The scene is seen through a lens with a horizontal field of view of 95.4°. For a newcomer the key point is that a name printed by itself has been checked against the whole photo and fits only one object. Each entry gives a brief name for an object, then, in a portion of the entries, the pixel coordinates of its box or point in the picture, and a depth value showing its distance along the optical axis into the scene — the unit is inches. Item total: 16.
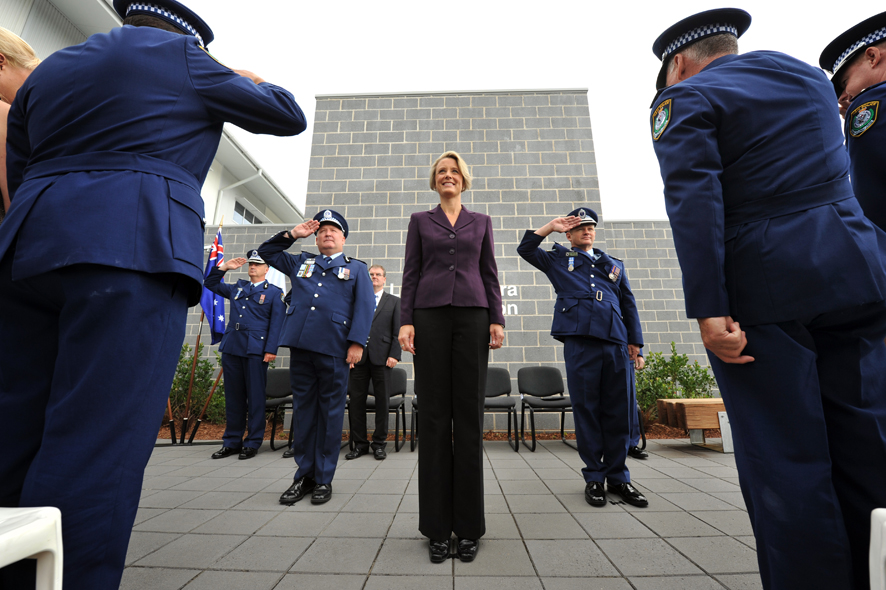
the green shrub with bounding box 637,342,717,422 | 228.2
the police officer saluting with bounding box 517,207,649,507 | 107.1
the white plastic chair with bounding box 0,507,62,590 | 24.5
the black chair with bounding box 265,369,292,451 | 204.2
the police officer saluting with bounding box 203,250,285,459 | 174.6
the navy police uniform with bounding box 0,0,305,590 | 35.4
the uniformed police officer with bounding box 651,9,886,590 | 36.6
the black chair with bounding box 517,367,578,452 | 198.7
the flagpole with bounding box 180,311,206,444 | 195.2
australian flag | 218.7
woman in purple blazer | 75.0
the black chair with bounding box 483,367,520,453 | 184.8
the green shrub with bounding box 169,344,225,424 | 240.7
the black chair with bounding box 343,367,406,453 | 183.0
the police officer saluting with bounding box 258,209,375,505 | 111.3
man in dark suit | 172.6
